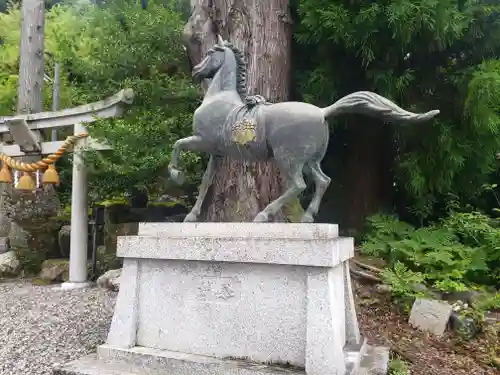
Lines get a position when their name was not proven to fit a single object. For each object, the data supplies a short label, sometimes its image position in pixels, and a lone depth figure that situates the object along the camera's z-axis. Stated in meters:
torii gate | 6.82
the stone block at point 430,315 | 4.37
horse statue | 3.19
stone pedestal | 2.83
